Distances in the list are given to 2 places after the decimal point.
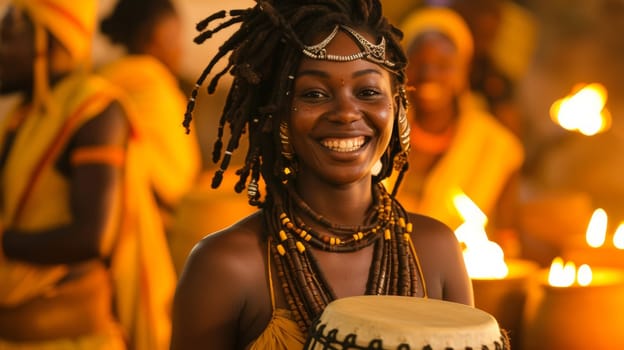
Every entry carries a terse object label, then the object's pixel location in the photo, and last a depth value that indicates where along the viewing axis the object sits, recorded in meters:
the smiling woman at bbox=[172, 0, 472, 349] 3.52
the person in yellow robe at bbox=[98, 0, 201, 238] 8.62
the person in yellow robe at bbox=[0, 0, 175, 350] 6.68
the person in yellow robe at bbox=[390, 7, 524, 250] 9.96
